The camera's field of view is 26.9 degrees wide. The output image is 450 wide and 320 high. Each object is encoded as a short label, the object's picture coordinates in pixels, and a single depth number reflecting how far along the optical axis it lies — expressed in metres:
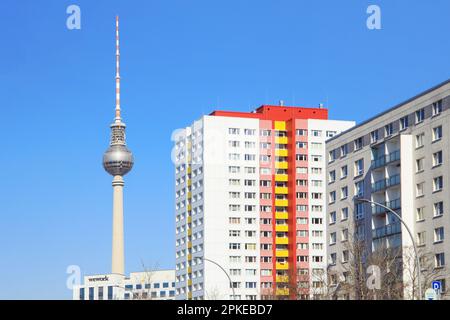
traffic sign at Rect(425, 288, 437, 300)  36.86
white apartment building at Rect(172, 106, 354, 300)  146.75
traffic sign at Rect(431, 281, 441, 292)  39.28
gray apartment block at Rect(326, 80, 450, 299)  74.71
